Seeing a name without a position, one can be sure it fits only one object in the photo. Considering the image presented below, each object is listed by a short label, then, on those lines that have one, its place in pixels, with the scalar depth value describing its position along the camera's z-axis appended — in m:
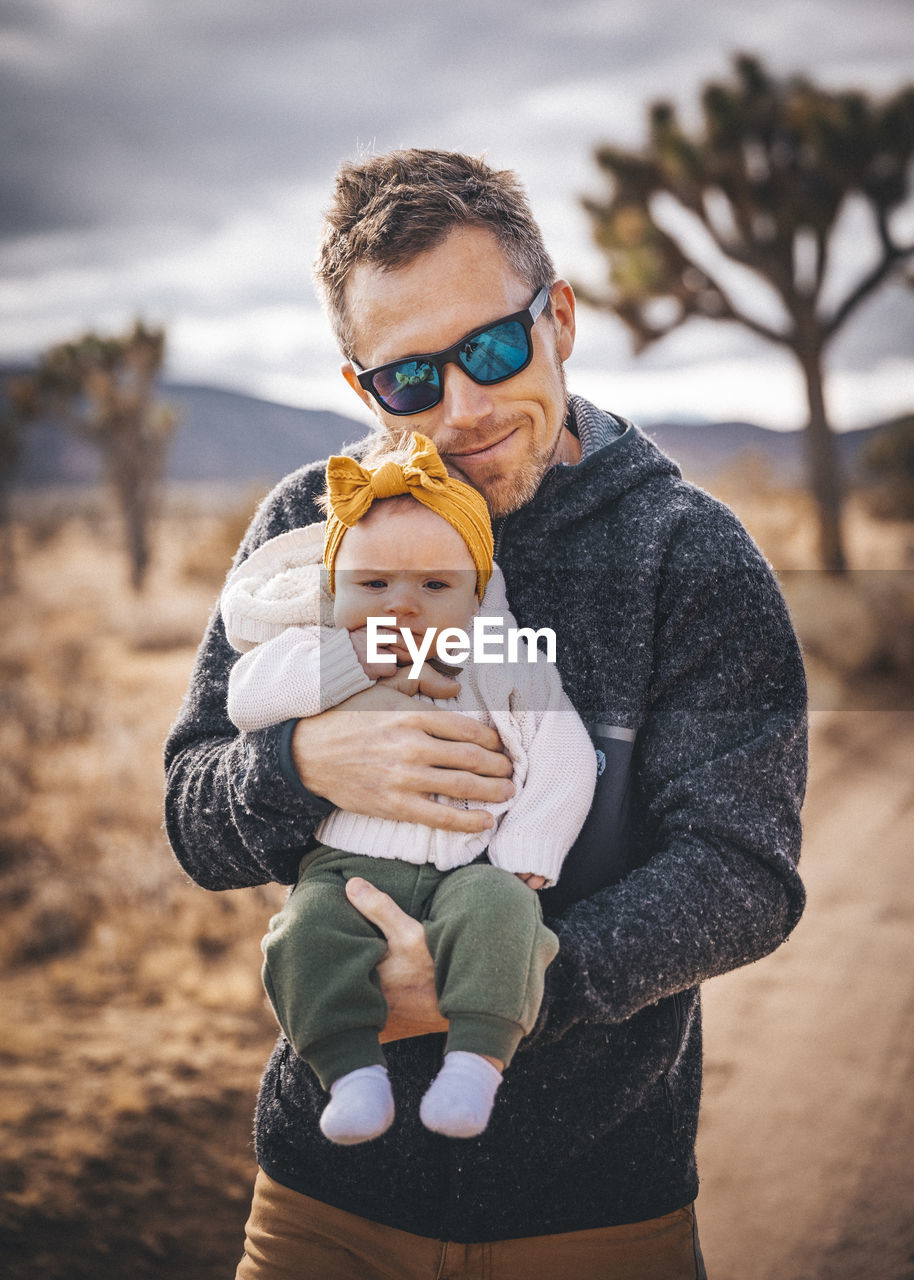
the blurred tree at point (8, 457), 21.88
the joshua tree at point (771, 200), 12.25
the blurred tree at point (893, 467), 25.73
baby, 1.60
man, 1.72
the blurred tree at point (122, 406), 20.98
